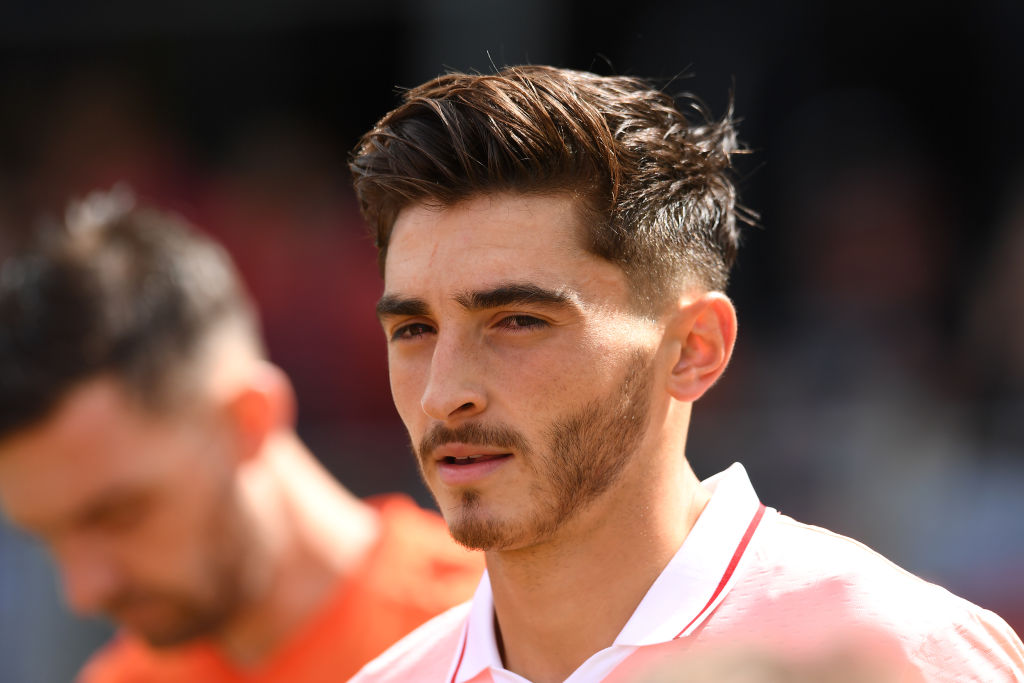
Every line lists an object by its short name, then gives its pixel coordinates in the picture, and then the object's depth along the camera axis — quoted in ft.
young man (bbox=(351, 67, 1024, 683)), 14.56
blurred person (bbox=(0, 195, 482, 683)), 27.14
